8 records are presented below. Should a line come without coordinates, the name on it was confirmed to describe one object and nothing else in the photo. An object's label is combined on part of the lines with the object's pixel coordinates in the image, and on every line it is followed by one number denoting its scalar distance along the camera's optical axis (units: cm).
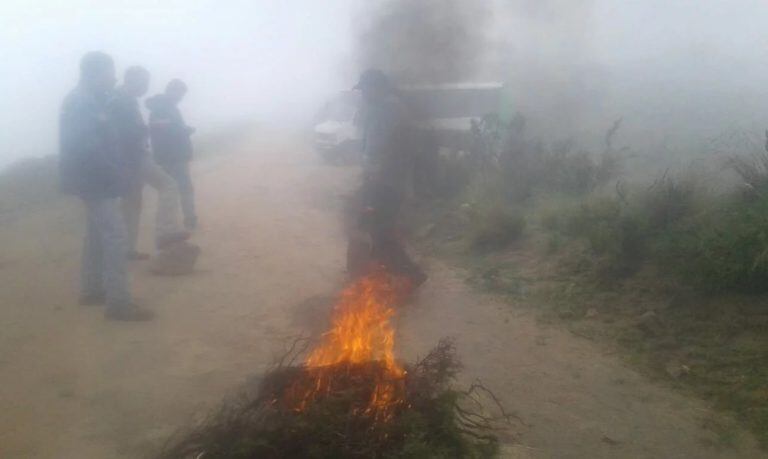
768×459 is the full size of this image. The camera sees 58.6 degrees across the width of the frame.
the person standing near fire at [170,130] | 795
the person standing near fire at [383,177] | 677
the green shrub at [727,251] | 512
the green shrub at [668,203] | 667
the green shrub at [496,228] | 802
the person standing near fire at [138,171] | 671
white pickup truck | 1270
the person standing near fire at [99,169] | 564
